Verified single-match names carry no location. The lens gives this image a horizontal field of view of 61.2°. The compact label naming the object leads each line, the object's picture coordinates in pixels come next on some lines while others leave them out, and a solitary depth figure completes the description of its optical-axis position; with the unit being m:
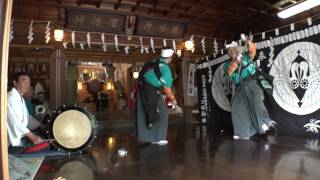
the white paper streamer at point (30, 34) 6.62
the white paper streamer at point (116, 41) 7.50
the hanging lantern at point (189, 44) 8.18
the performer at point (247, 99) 4.52
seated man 3.06
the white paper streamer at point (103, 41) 7.40
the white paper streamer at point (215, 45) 8.75
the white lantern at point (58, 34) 6.68
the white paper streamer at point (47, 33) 6.70
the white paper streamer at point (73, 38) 7.04
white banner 8.48
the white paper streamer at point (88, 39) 7.20
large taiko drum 3.62
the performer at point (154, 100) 4.51
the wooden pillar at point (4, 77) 0.82
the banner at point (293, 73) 4.18
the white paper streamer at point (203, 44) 8.59
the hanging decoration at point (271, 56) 4.86
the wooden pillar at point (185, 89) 8.61
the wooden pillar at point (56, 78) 7.07
